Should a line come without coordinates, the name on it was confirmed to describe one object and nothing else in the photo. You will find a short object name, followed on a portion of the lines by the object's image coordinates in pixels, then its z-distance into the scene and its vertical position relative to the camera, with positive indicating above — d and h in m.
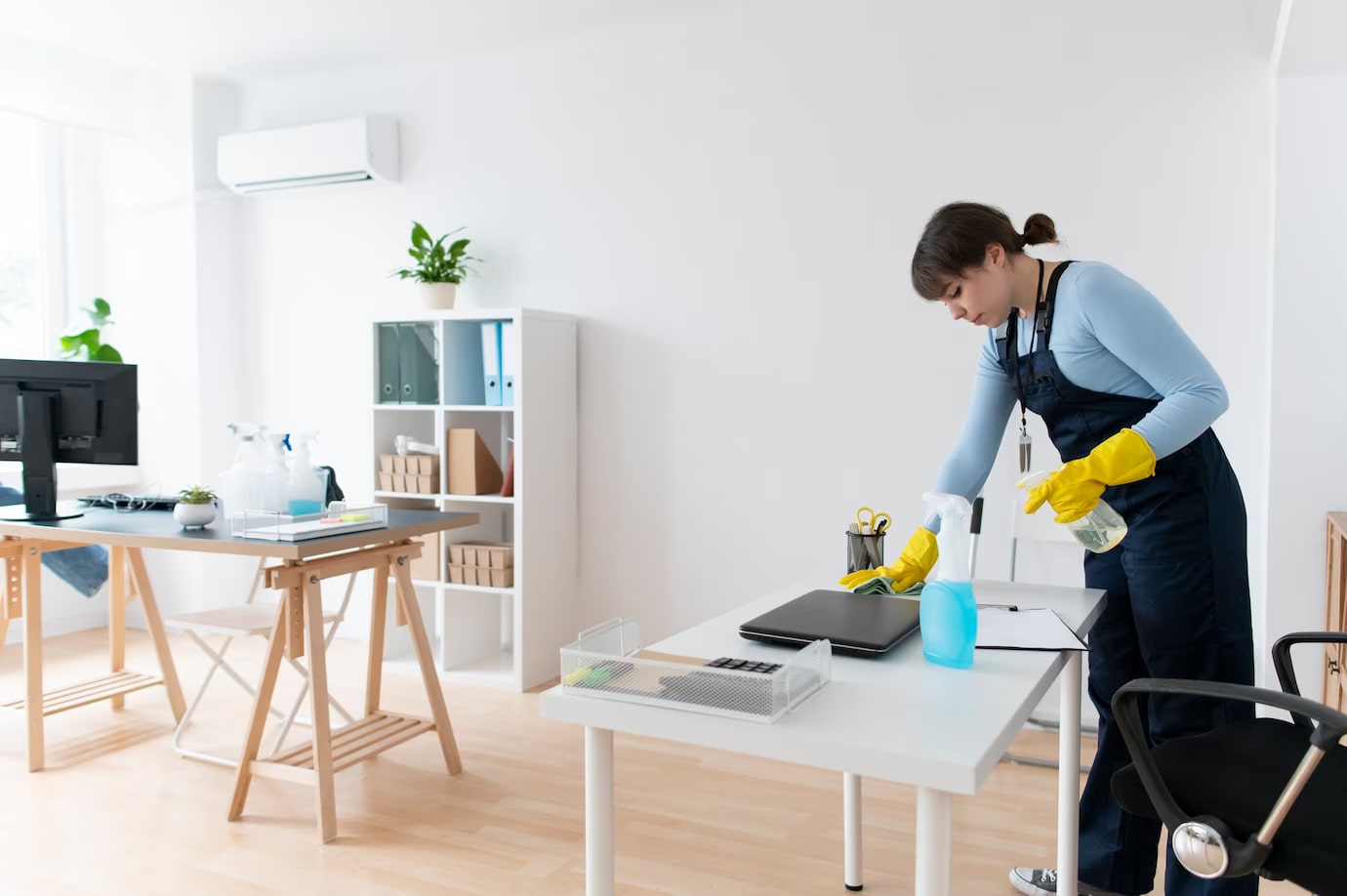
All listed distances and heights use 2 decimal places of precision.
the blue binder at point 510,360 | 4.00 +0.20
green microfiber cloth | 1.87 -0.33
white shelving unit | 4.02 -0.39
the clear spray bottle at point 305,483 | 3.04 -0.22
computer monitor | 3.22 -0.01
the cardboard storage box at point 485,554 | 4.03 -0.59
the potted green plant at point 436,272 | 4.26 +0.60
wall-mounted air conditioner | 4.50 +1.18
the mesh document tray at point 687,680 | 1.23 -0.35
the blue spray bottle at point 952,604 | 1.42 -0.28
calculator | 1.30 -0.34
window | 4.99 +0.86
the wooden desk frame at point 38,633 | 3.16 -0.77
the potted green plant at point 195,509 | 2.93 -0.29
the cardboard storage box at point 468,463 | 4.11 -0.22
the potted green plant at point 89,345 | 4.77 +0.31
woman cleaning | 1.75 -0.04
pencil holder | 2.04 -0.29
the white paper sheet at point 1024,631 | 1.53 -0.36
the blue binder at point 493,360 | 4.08 +0.21
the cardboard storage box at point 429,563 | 4.19 -0.65
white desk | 1.13 -0.38
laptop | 1.51 -0.34
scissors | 2.05 -0.24
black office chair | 1.28 -0.54
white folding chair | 3.00 -0.66
